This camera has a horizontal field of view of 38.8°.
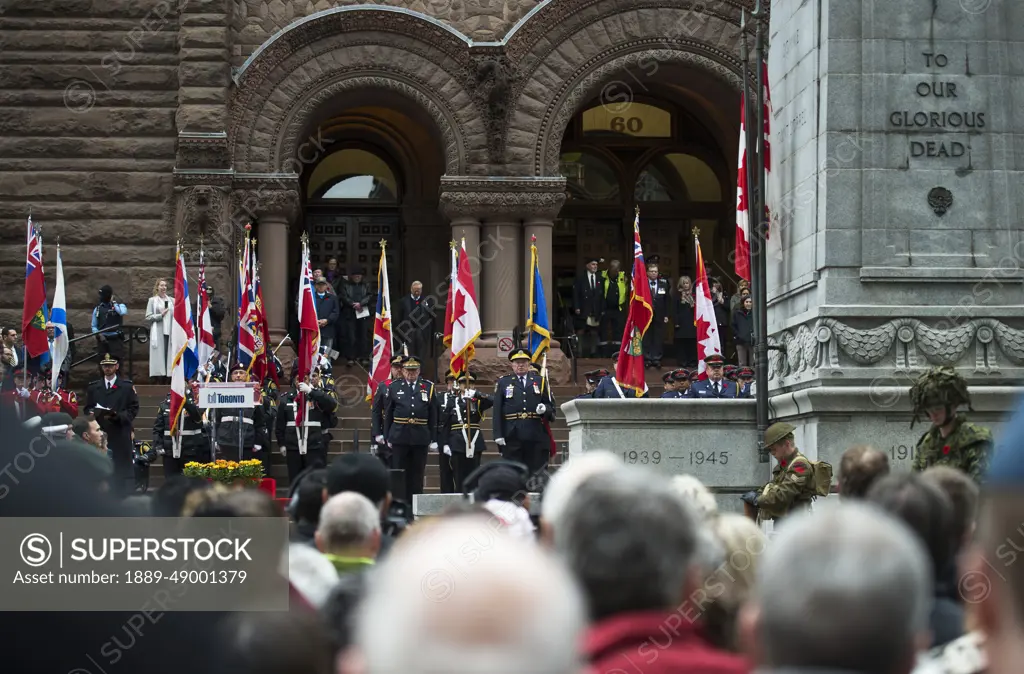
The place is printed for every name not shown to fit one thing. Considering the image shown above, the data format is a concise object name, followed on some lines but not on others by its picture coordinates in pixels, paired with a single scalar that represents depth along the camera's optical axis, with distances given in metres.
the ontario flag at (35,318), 18.98
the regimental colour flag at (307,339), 20.10
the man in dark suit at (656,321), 24.56
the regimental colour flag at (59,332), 20.14
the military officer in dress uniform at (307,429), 19.45
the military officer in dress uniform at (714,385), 17.95
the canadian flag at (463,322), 19.70
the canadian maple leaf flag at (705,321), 20.16
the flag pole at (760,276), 13.12
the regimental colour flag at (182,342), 18.86
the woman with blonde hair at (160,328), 22.72
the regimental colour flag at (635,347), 17.61
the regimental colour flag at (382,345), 20.02
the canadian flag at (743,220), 13.95
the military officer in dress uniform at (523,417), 18.34
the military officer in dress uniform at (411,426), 18.42
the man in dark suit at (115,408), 18.94
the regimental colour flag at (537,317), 20.09
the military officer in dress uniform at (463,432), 18.66
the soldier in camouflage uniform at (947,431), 8.51
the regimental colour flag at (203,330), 20.66
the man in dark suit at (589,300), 25.66
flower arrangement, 15.95
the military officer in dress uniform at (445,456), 18.70
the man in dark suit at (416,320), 24.16
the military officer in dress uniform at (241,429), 18.84
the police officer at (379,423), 18.67
